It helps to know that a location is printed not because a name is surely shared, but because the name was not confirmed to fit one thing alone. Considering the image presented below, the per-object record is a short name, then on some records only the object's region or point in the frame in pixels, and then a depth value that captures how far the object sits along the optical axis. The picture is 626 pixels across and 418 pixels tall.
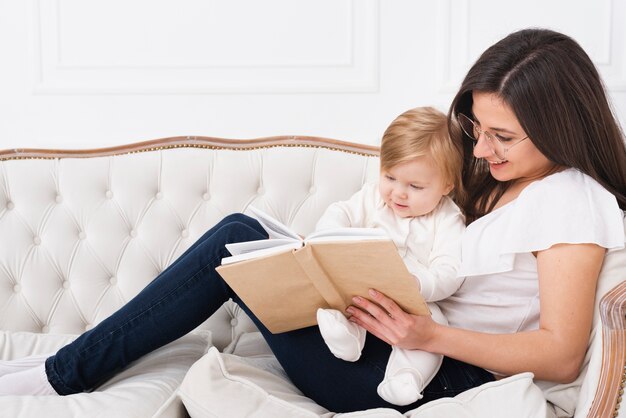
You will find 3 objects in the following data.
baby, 2.48
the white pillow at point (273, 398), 2.23
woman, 2.30
